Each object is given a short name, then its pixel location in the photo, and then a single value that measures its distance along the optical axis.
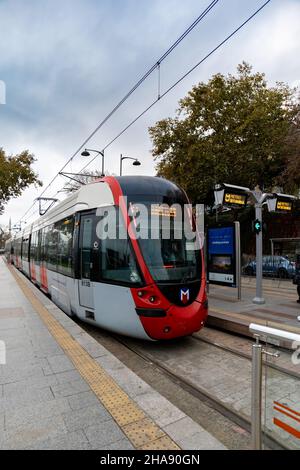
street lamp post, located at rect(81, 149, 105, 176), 15.15
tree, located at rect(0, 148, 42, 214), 19.31
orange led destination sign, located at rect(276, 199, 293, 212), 10.51
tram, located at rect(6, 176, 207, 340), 5.01
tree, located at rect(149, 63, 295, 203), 19.73
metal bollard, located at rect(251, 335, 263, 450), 2.46
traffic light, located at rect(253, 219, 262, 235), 9.35
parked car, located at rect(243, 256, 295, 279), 16.80
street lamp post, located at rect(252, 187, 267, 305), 9.02
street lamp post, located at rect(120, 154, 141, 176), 17.80
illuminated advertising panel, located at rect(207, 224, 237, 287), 9.38
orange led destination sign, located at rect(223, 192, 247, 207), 9.57
